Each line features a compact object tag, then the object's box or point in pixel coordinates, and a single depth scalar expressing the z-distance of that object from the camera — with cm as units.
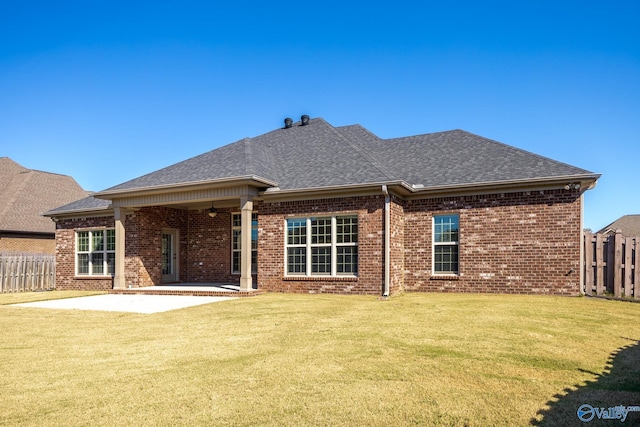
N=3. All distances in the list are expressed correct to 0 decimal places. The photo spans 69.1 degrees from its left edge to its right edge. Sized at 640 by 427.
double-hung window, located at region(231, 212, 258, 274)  1831
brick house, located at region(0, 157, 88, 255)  2645
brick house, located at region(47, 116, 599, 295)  1381
